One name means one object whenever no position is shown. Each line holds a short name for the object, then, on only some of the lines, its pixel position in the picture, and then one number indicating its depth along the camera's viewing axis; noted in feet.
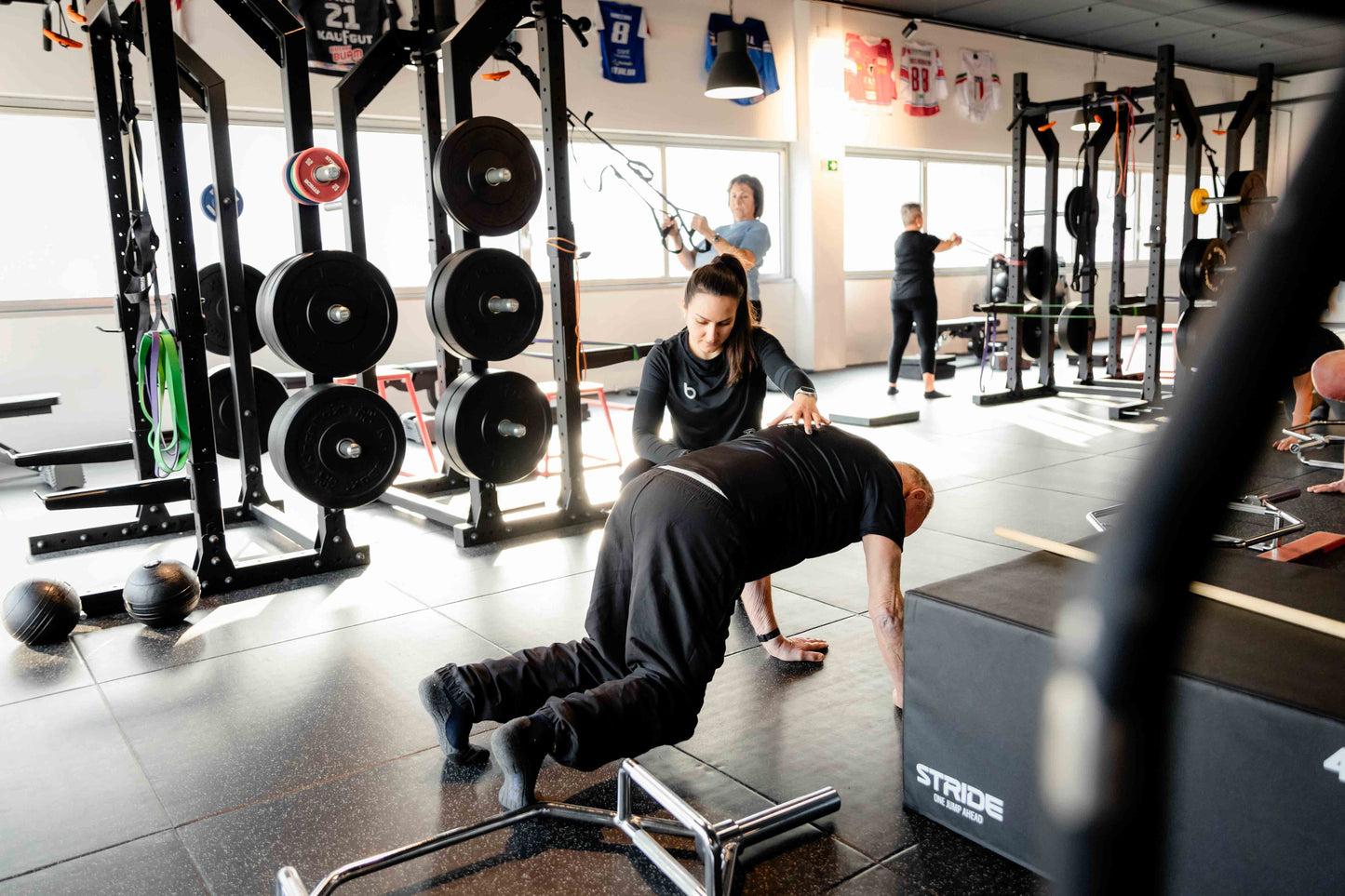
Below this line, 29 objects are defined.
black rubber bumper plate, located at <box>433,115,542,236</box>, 12.53
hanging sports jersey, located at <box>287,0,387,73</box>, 22.82
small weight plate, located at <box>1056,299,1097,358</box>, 26.02
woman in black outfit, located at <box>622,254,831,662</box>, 8.86
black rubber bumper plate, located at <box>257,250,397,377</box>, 11.20
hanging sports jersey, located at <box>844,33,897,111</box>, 32.50
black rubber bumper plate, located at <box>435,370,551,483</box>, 12.99
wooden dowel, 5.20
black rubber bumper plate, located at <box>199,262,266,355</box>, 14.58
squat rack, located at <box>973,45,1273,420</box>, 23.06
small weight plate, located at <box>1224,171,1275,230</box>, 23.61
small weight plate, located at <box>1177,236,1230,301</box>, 22.45
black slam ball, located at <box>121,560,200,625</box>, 10.50
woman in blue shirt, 19.10
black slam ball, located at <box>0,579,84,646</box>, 10.03
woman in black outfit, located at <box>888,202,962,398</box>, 25.54
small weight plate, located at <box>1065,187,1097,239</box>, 25.23
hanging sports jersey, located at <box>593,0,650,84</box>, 27.68
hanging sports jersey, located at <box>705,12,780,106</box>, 29.66
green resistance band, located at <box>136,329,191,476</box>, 12.04
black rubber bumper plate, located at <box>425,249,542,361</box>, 12.76
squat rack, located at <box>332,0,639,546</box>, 13.14
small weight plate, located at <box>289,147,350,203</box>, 11.66
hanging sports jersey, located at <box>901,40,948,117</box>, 34.06
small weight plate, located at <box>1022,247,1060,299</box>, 26.37
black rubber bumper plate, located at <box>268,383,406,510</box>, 11.53
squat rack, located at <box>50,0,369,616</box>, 11.30
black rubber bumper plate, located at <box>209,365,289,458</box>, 14.29
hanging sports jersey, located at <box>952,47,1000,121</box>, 35.78
